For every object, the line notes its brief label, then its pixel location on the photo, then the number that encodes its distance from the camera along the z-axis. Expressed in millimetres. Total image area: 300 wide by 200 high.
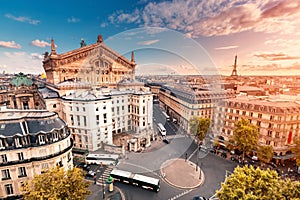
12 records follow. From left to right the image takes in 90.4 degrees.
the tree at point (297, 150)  32844
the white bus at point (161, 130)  53159
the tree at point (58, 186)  16984
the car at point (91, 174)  32094
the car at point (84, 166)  34394
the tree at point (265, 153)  34312
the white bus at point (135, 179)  28141
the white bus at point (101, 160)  36031
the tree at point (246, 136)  35656
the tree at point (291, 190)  15883
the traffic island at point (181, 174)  30594
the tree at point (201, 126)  42688
